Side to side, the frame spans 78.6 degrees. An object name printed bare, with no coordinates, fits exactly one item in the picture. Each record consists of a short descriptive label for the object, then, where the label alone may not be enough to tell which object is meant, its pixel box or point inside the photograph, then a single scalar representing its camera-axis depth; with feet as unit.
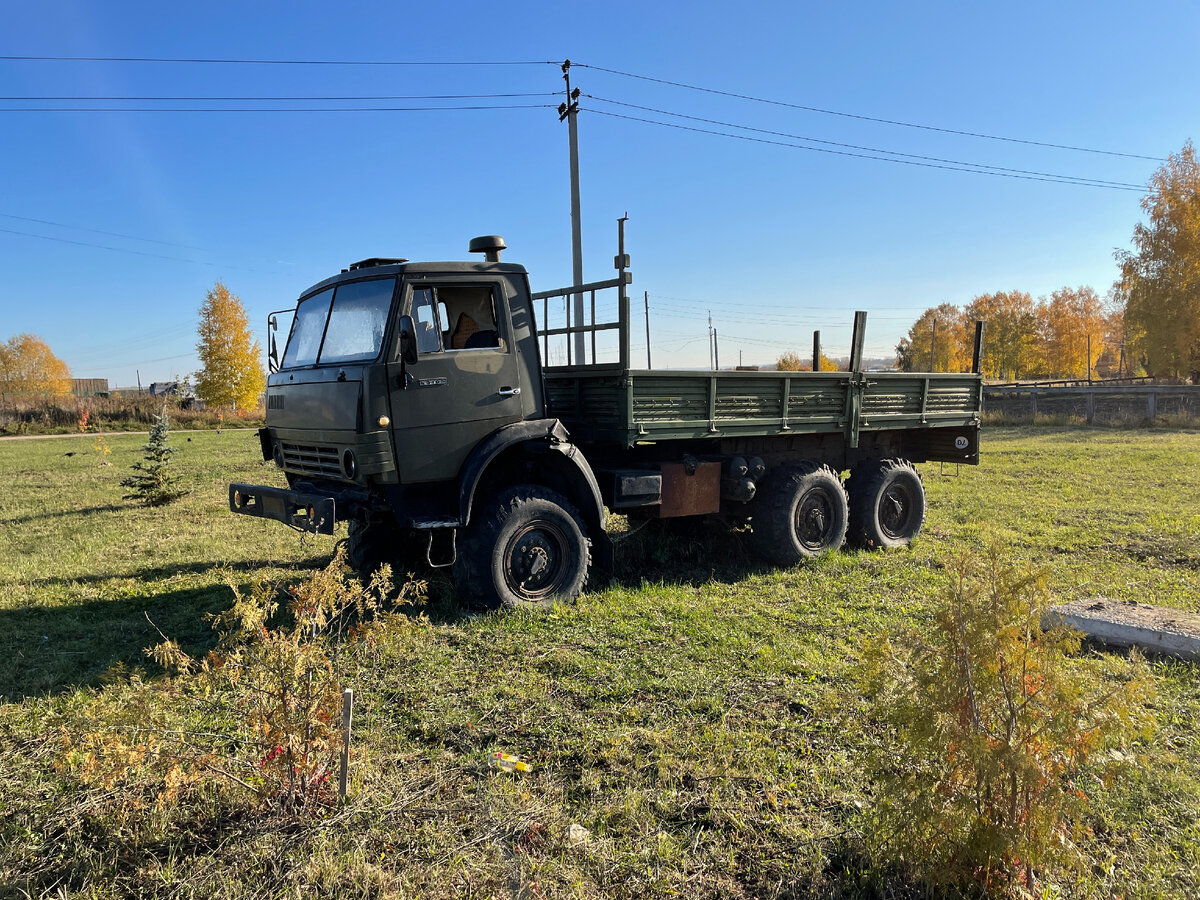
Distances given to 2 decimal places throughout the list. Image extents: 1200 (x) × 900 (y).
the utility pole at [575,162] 57.67
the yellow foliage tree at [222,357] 150.41
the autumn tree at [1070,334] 170.81
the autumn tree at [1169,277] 114.32
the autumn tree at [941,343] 186.09
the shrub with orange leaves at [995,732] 7.32
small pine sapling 37.52
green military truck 17.44
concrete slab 15.52
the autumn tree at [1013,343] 172.45
